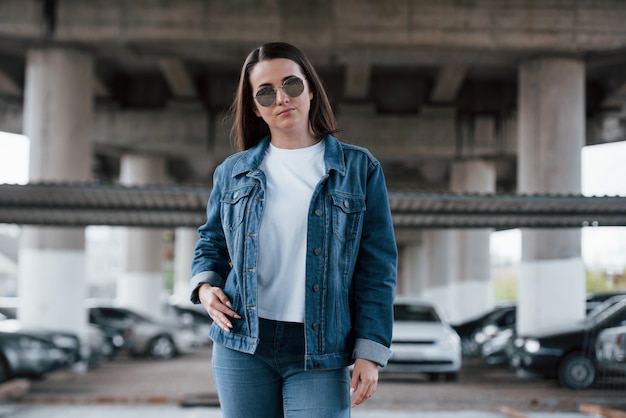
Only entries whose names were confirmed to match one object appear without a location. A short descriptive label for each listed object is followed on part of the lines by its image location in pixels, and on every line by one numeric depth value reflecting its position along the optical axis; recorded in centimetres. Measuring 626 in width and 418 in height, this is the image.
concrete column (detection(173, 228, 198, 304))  4229
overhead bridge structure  991
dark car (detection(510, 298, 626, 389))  1391
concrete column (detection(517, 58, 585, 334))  1998
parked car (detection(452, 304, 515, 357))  2297
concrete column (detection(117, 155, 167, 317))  3253
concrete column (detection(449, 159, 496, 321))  3212
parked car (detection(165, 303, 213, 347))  2879
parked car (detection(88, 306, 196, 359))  2267
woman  255
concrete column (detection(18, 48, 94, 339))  1962
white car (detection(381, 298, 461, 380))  1462
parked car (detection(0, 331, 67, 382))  1348
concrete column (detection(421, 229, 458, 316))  4097
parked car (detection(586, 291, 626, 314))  2111
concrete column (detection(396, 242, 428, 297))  6118
